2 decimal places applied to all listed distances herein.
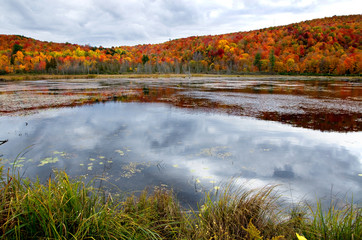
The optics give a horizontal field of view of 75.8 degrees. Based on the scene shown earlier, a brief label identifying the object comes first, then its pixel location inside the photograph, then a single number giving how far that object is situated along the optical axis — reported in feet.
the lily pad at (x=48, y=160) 22.80
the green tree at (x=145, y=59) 406.62
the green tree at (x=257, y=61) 353.31
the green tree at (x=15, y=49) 405.18
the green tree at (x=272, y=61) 334.03
